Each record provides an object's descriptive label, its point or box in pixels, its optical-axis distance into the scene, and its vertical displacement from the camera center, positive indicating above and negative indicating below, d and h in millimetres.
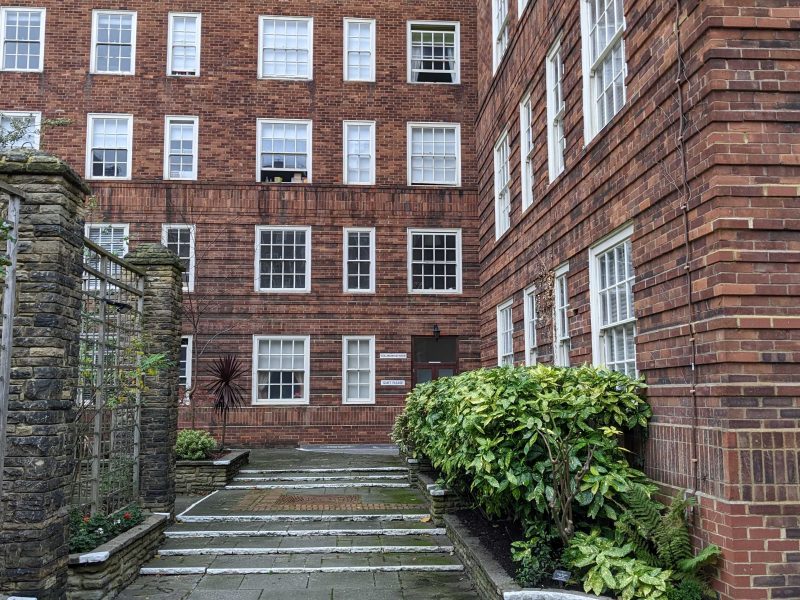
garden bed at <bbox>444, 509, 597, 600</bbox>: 5469 -1534
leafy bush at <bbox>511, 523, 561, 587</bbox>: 5703 -1379
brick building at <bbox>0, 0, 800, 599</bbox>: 17891 +5102
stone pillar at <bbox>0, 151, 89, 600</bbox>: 5473 -59
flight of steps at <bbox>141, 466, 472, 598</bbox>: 7469 -1782
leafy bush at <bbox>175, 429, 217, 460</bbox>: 12078 -1004
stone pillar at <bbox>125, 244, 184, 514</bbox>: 8961 +19
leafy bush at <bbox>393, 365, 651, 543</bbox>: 5969 -484
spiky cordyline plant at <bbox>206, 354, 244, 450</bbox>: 14445 +53
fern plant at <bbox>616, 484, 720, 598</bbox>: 5207 -1135
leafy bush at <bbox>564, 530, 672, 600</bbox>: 5113 -1329
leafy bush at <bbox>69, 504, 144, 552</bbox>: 6605 -1354
